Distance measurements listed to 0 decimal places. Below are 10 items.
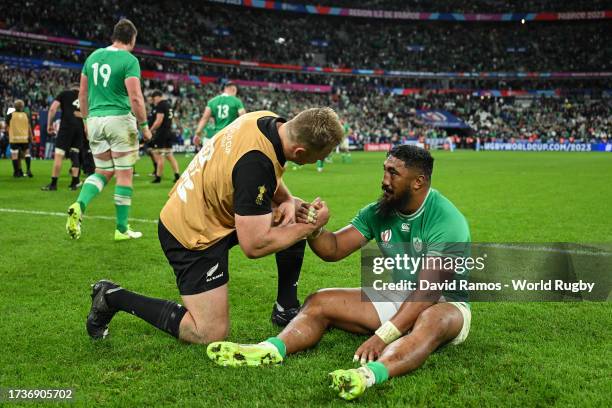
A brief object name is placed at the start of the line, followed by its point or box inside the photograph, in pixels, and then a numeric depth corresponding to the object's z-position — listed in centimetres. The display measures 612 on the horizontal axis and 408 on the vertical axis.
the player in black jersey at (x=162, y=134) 1397
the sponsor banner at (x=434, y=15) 6078
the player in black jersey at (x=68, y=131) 1213
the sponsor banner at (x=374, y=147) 4654
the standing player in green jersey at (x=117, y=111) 691
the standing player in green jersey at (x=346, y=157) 2789
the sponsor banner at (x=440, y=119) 5678
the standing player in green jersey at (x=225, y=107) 1304
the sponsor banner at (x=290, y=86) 5325
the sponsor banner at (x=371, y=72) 4759
